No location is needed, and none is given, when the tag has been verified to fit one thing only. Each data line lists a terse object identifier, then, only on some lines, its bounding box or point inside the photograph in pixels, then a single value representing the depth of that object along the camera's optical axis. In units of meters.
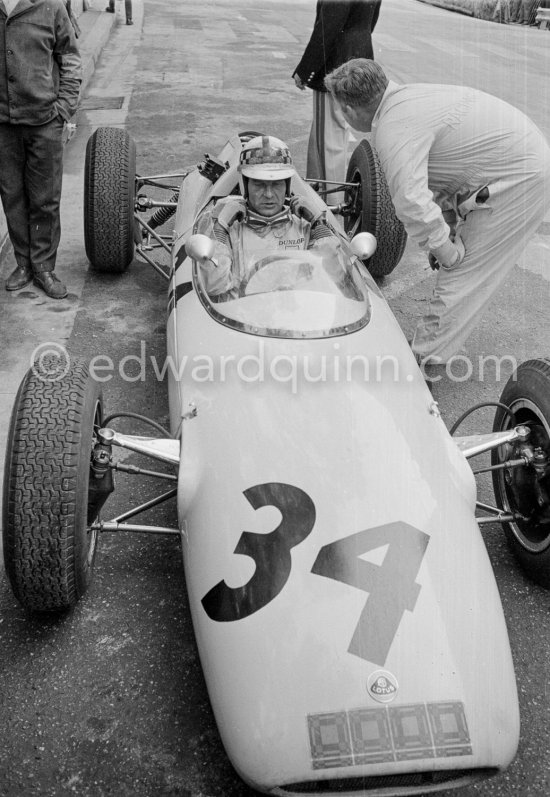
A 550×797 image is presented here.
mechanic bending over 3.93
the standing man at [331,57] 6.14
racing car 2.06
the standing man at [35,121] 4.50
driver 3.95
